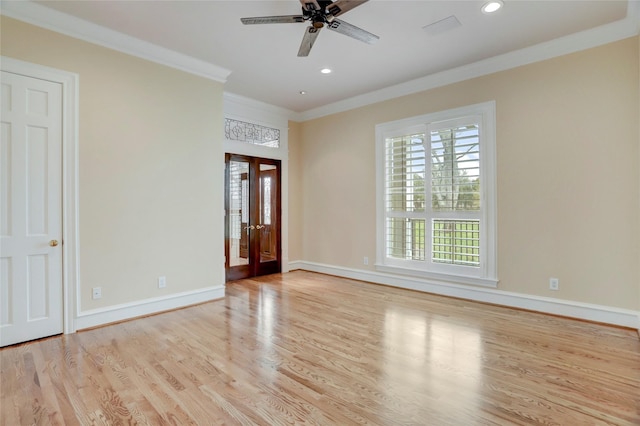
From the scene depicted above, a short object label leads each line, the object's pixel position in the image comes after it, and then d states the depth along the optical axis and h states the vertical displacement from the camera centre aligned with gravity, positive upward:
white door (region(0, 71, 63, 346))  2.92 +0.06
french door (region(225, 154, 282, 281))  5.51 -0.05
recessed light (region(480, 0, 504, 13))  2.93 +1.92
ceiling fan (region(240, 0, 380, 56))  2.54 +1.64
